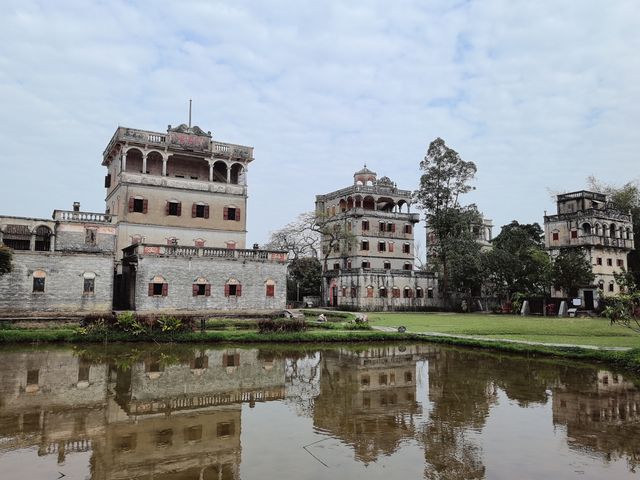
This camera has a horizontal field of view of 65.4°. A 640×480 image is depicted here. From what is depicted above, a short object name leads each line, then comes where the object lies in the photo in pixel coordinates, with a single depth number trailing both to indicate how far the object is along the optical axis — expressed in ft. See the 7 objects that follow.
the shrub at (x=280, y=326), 81.00
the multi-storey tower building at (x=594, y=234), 151.33
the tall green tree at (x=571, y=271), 138.51
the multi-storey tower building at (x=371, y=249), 155.84
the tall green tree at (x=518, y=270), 146.51
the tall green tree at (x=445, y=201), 162.09
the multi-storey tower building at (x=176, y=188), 110.52
